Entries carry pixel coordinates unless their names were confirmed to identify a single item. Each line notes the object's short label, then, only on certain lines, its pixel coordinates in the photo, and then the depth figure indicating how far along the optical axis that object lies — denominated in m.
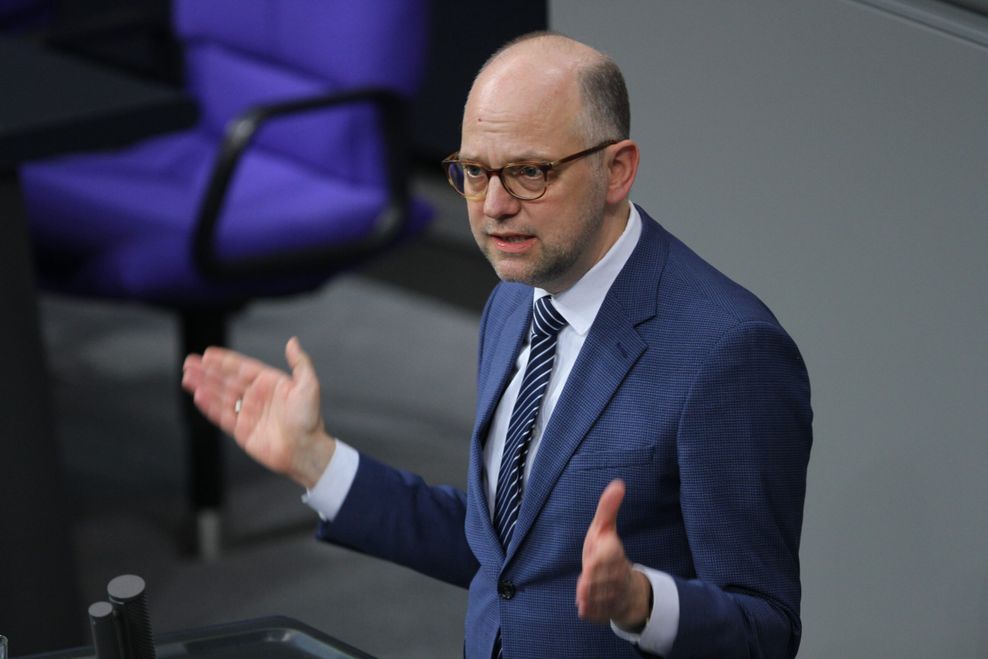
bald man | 7.05
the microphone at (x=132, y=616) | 7.06
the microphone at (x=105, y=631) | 7.06
